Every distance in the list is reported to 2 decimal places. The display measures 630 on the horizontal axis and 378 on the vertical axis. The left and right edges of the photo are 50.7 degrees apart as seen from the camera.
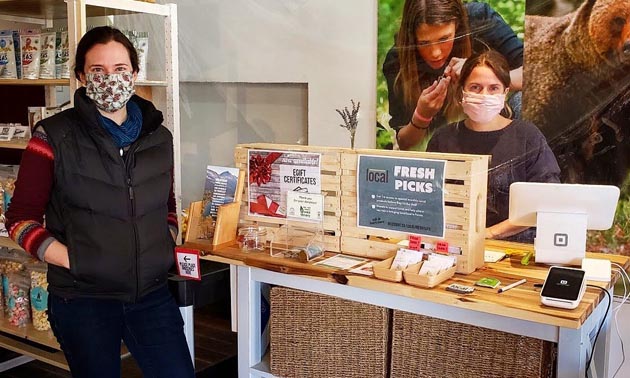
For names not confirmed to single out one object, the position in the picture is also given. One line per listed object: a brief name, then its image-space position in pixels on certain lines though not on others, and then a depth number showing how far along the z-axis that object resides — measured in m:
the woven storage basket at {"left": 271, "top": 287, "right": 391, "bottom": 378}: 2.02
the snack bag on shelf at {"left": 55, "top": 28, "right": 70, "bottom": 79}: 2.68
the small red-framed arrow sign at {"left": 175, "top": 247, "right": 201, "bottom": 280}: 2.16
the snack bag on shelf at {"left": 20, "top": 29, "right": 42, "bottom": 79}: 2.79
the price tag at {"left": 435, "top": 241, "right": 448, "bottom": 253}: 1.96
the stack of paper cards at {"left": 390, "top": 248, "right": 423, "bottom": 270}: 1.92
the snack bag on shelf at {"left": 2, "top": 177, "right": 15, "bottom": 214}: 2.85
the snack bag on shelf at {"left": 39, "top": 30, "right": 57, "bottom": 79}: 2.74
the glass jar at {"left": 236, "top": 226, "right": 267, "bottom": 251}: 2.26
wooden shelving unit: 2.75
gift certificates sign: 2.18
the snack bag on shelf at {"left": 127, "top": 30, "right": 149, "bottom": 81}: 2.86
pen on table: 1.82
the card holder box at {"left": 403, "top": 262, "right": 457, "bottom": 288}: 1.83
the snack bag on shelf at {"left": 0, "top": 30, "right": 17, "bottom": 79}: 2.88
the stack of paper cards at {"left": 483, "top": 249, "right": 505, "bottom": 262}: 2.14
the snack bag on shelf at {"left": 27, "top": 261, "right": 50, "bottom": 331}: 2.83
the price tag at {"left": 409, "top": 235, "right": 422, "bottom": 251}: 1.98
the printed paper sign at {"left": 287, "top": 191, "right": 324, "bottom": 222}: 2.17
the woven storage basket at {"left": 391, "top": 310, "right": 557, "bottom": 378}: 1.77
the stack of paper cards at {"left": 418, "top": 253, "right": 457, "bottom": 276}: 1.87
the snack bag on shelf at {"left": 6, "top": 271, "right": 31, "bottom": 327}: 2.93
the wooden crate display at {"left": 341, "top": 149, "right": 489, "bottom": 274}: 1.93
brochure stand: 2.27
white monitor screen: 2.04
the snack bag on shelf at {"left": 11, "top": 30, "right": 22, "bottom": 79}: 2.88
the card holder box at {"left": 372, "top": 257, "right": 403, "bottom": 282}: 1.90
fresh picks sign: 1.97
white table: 1.67
